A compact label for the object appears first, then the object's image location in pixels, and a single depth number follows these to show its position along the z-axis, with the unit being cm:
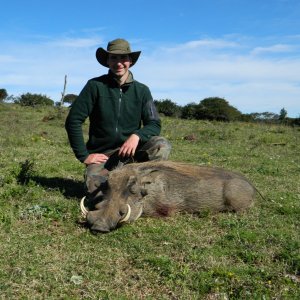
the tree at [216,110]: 3288
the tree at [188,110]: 3150
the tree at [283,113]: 3566
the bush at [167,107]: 3142
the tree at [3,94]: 3469
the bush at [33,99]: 3010
